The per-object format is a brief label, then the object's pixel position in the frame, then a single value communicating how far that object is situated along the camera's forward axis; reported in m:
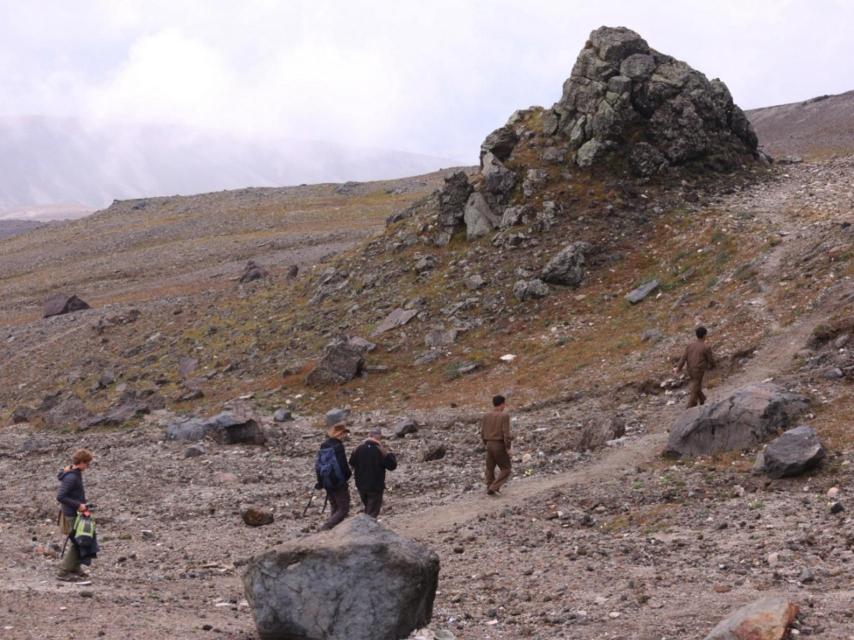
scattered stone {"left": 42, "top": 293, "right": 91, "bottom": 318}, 69.62
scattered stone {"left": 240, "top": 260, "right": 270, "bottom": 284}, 62.62
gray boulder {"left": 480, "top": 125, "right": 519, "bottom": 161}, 46.41
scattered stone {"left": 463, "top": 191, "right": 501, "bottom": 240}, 42.97
